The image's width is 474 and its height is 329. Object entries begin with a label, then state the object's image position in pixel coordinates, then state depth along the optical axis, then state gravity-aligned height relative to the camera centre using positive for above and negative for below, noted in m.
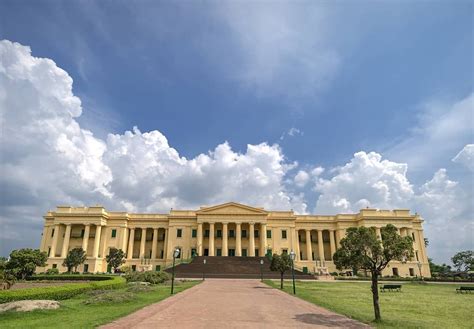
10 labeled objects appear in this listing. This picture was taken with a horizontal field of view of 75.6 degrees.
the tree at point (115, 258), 52.00 +0.92
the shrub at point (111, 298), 15.66 -1.74
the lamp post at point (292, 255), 26.29 +0.66
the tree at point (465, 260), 59.09 +0.46
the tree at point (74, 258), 48.16 +0.87
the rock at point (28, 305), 12.59 -1.69
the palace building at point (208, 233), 61.22 +6.04
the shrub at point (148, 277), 30.39 -1.30
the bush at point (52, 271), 44.17 -1.11
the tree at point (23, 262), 35.53 +0.22
